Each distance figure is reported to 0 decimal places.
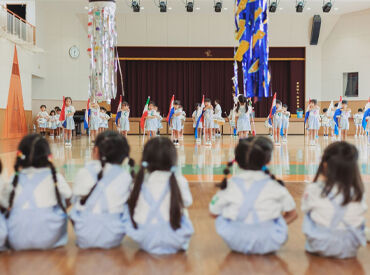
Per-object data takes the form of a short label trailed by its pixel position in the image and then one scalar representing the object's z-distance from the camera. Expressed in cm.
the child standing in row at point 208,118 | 1305
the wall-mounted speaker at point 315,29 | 1845
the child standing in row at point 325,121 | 1758
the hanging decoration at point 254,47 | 530
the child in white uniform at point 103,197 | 270
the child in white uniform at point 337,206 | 246
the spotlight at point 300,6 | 1579
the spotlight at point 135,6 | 1562
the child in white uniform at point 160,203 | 261
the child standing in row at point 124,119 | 1350
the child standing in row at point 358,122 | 1800
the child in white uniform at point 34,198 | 262
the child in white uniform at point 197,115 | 1399
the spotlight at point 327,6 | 1541
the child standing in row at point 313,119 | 1298
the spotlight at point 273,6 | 1577
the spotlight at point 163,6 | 1590
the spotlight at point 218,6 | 1582
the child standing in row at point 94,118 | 1239
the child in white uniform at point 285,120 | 1373
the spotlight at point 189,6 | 1581
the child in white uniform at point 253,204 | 256
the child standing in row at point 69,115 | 1233
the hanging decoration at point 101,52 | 578
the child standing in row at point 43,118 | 1664
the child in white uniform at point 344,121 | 1470
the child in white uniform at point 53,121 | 1701
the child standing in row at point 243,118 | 1143
